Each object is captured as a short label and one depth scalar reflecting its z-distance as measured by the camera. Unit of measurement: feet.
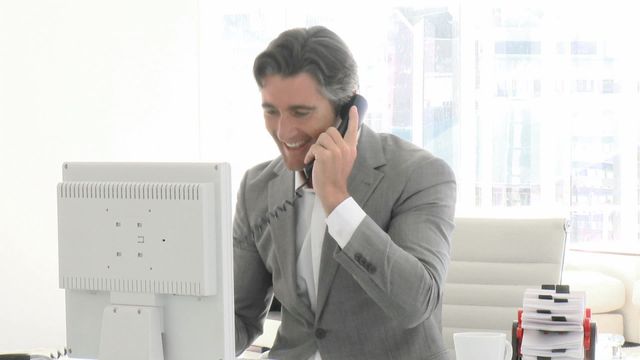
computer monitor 7.97
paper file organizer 9.03
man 8.93
